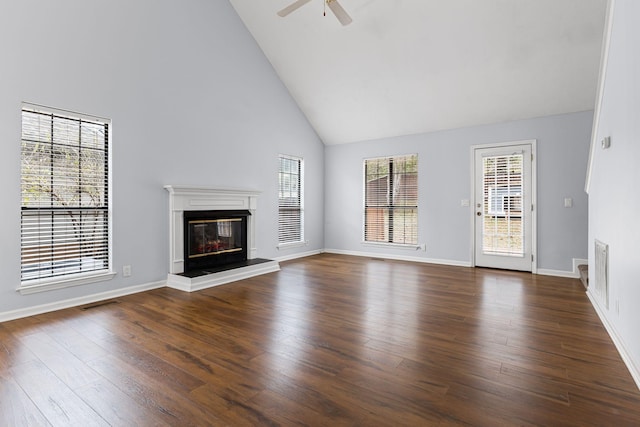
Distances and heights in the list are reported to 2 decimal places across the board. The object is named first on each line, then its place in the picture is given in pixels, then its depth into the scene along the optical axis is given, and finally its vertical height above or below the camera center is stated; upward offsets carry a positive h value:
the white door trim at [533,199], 5.48 +0.22
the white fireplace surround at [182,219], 4.61 -0.10
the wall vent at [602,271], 3.06 -0.56
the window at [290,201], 6.82 +0.24
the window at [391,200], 6.83 +0.27
